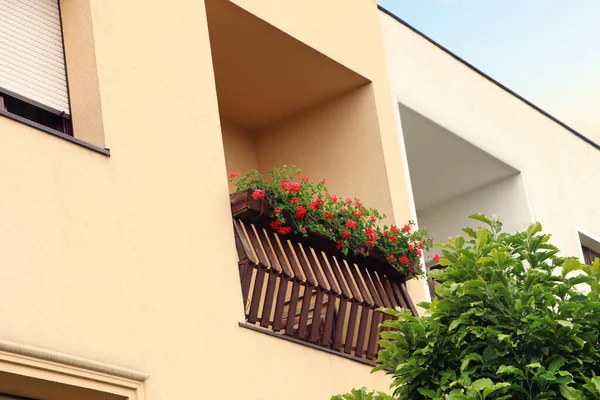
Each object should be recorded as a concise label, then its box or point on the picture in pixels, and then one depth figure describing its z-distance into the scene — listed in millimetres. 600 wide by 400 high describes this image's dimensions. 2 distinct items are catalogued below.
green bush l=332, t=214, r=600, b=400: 11846
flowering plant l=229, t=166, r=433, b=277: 16615
